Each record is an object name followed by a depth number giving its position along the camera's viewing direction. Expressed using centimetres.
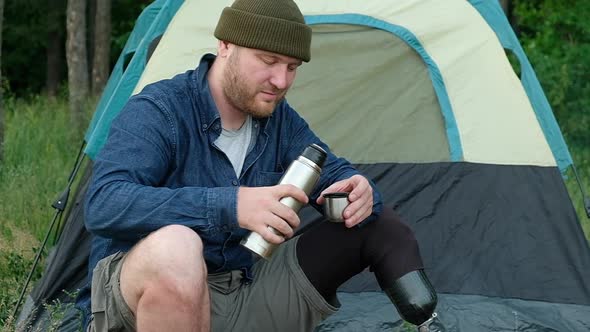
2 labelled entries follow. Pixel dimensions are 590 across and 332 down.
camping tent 330
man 219
